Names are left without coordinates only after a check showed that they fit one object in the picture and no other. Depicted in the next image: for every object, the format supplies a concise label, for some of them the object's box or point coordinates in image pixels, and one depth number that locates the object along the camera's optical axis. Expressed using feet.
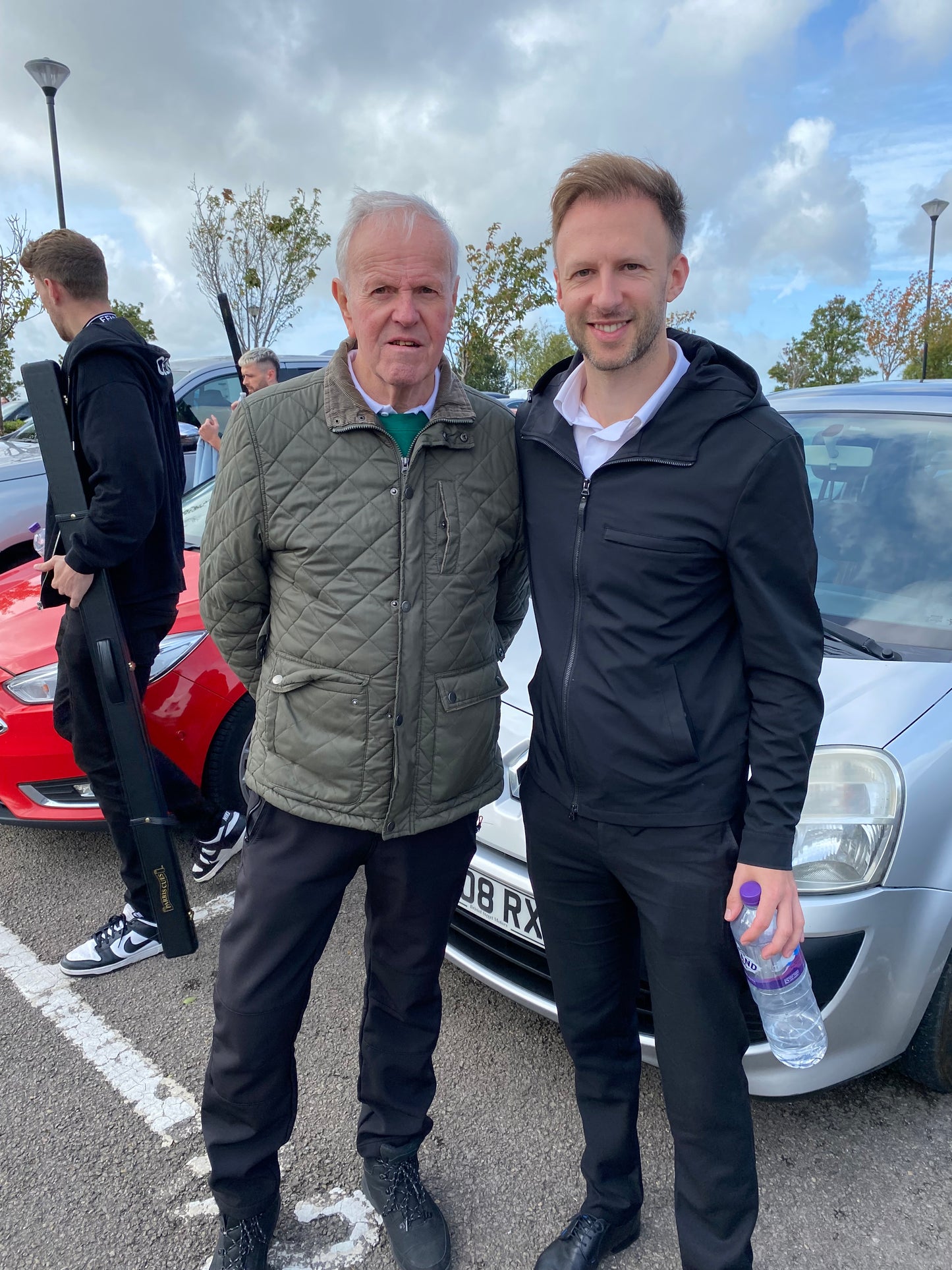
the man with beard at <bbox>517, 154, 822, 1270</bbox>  4.66
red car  10.03
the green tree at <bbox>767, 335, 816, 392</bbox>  119.44
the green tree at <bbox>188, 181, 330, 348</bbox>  64.85
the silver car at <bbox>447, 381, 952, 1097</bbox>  6.12
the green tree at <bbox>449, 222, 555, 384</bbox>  87.66
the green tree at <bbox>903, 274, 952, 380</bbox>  92.38
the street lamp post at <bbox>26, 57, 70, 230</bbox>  42.42
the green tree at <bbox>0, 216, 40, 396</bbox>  52.85
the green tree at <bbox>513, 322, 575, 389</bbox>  148.56
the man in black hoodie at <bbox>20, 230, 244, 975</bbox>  8.41
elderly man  5.23
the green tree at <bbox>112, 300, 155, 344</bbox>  83.57
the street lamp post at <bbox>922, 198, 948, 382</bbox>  72.33
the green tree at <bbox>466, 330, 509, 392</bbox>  90.07
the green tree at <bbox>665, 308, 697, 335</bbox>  130.49
